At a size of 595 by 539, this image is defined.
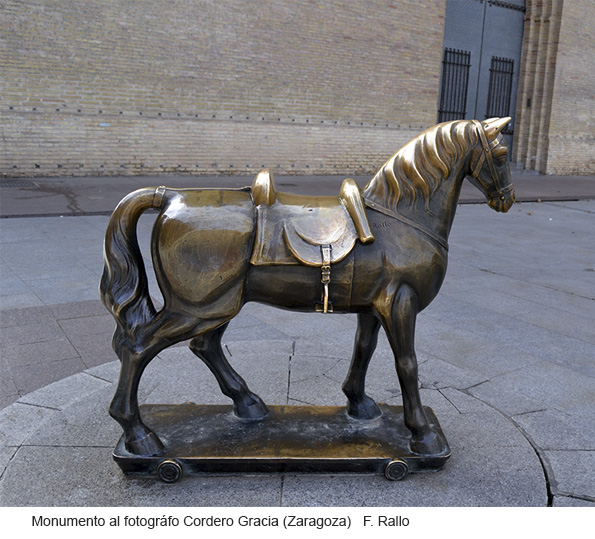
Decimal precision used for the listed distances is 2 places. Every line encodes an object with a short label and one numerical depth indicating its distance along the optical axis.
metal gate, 17.67
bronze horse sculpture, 2.47
